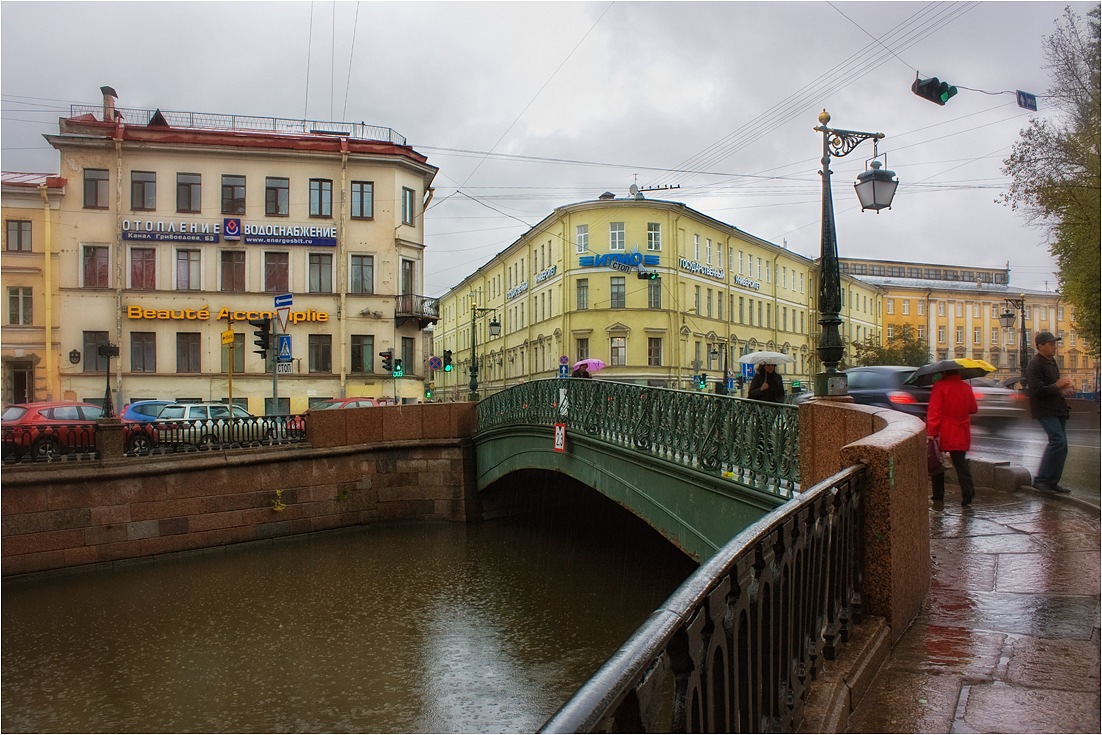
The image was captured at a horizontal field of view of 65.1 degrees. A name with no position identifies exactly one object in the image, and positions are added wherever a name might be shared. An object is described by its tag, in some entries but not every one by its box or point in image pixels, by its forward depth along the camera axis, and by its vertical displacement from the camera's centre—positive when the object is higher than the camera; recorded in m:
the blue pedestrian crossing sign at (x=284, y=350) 17.75 +0.49
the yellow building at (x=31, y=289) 30.28 +3.04
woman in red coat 8.00 -0.48
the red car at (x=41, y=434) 16.41 -1.14
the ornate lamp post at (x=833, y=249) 8.19 +1.22
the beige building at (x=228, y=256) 30.83 +4.43
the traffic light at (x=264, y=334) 18.31 +0.84
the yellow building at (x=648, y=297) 45.19 +4.20
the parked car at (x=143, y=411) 21.09 -0.91
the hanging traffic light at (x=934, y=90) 9.93 +3.22
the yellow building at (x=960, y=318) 71.00 +4.24
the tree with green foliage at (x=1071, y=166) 22.67 +5.74
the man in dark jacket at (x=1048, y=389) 7.83 -0.20
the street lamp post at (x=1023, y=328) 29.17 +1.58
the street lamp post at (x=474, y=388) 23.03 -0.43
